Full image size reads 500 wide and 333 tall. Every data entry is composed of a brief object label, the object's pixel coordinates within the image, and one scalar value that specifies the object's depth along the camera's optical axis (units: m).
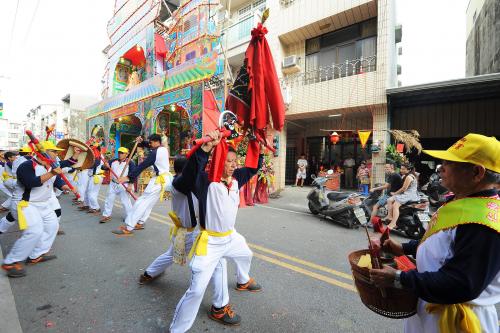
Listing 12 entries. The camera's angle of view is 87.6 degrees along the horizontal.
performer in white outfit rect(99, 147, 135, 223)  6.32
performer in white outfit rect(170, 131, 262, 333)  2.20
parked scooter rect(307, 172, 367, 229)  6.07
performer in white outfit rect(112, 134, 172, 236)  5.12
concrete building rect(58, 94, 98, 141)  29.04
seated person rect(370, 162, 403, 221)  5.99
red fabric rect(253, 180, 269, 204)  9.26
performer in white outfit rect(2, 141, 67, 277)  3.48
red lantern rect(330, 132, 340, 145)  10.81
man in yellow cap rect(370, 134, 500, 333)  1.13
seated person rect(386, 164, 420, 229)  5.66
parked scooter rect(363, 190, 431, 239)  5.33
